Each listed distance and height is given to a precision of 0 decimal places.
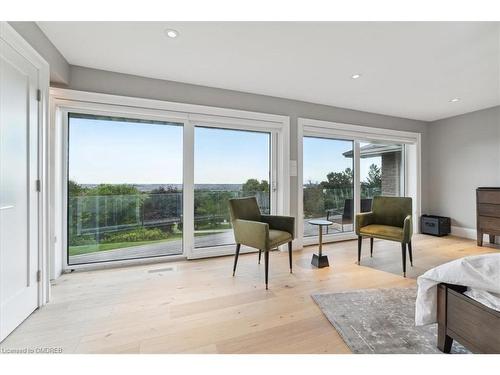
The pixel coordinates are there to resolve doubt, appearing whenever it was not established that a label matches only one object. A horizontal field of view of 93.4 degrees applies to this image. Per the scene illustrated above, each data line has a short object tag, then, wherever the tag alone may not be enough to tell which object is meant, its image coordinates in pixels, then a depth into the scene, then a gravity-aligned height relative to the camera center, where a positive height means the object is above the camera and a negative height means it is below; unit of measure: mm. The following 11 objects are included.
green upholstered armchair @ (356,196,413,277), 2750 -453
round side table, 2943 -901
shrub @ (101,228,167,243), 2994 -646
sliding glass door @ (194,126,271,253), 3305 +169
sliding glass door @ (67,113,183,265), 2812 -18
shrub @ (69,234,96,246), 2816 -646
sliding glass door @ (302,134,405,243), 4012 +164
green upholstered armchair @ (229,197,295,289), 2496 -466
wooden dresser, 3593 -373
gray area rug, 1490 -1008
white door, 1590 -20
